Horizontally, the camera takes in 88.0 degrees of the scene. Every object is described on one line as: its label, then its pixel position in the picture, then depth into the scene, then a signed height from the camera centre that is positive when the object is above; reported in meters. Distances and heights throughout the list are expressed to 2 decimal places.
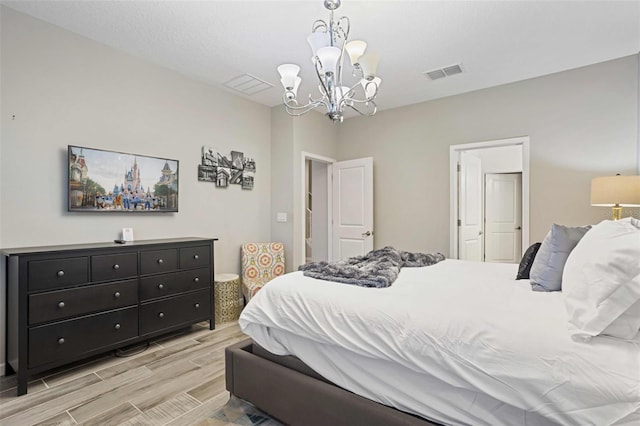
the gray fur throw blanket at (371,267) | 1.97 -0.38
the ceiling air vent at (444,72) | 3.38 +1.48
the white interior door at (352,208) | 4.72 +0.07
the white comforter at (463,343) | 1.08 -0.53
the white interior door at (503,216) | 6.08 -0.07
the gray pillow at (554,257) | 1.80 -0.25
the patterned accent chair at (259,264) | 4.09 -0.66
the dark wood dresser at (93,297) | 2.27 -0.68
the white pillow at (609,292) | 1.13 -0.28
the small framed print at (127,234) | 3.07 -0.20
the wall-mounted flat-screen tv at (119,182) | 2.78 +0.29
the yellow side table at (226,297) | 3.66 -0.95
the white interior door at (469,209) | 4.19 +0.05
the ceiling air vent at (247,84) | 3.65 +1.48
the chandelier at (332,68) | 2.04 +0.95
